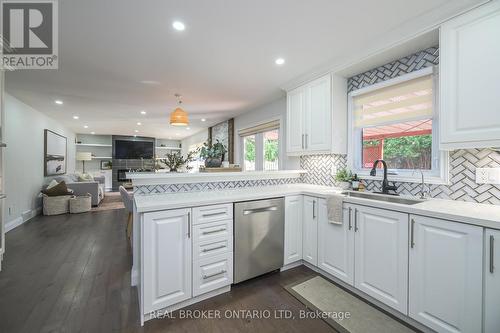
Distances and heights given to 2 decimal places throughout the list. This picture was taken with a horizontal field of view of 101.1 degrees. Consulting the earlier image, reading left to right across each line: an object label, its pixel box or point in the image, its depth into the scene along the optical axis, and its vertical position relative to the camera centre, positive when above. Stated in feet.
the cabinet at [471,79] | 4.70 +2.12
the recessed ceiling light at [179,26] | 5.92 +4.07
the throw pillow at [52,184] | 16.56 -1.66
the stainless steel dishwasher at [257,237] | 6.63 -2.46
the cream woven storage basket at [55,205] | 15.94 -3.24
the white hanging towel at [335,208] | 6.54 -1.37
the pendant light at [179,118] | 11.77 +2.67
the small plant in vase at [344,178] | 8.16 -0.52
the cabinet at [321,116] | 8.35 +2.13
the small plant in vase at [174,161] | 8.17 +0.13
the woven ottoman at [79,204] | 16.85 -3.37
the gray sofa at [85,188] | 18.38 -2.16
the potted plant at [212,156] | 9.06 +0.39
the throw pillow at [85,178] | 21.68 -1.51
